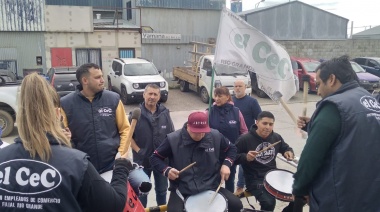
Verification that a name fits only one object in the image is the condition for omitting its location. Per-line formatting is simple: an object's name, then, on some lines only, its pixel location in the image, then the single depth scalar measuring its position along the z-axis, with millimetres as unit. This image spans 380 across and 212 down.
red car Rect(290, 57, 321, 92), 16652
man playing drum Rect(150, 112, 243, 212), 3715
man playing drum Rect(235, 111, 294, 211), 4359
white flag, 4688
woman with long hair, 1839
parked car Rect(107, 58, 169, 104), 13883
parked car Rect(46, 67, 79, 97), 10469
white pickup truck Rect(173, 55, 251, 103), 13988
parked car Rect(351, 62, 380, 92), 16375
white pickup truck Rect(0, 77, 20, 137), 9406
